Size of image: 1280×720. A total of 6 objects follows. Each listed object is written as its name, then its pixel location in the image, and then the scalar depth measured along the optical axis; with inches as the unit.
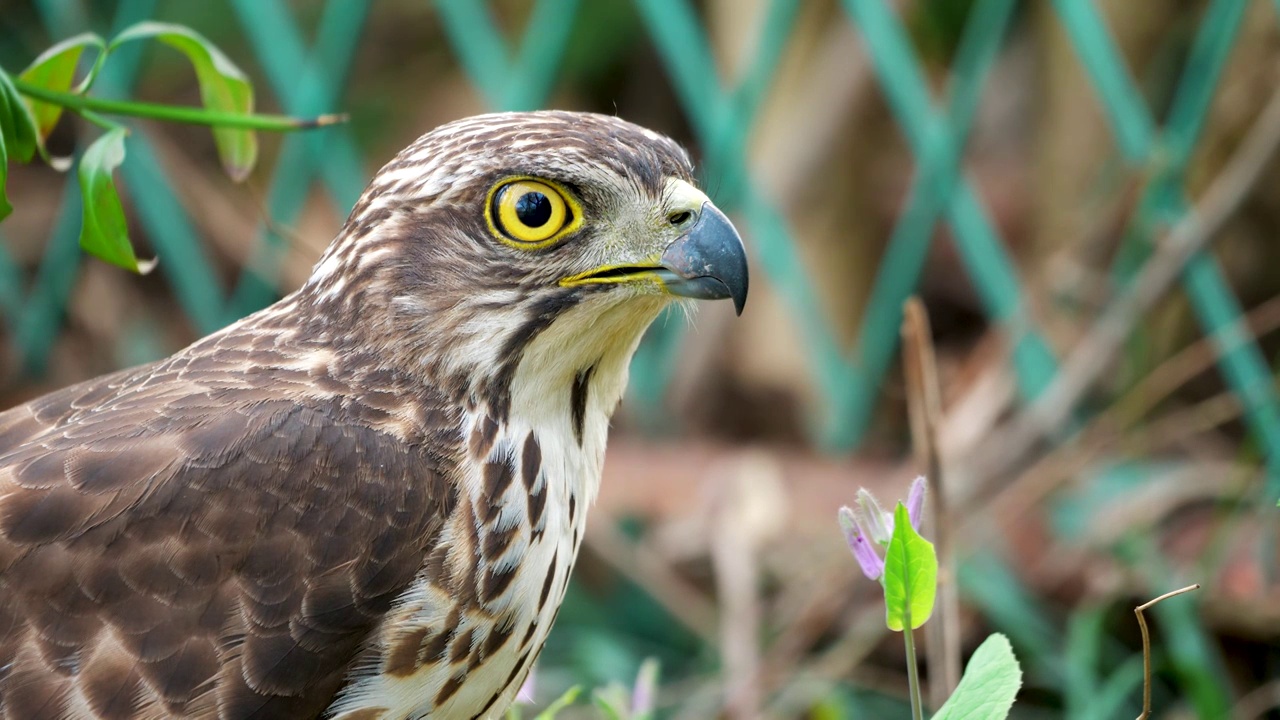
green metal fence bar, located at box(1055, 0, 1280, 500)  350.0
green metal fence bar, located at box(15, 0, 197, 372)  502.9
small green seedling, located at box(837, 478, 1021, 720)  147.9
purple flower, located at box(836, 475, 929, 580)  151.2
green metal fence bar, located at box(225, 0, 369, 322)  460.8
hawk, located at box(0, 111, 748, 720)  176.4
